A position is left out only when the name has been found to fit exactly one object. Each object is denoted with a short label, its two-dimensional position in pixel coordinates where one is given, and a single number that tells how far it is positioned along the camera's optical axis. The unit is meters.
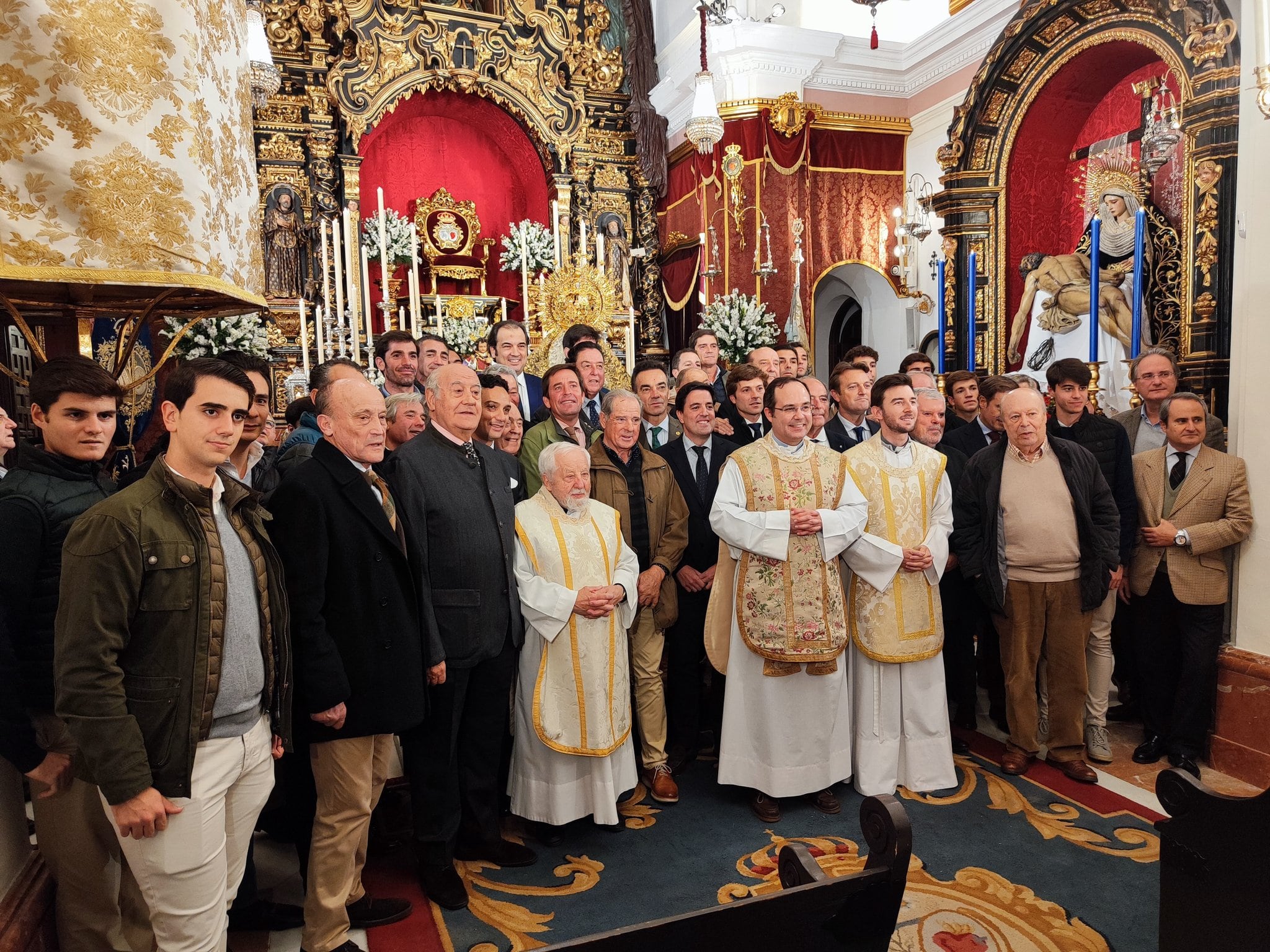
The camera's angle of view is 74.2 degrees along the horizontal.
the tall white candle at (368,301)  9.16
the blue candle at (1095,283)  4.66
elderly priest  3.39
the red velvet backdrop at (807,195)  9.45
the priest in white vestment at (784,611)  3.63
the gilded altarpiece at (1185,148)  4.62
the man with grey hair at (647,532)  3.94
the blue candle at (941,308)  7.08
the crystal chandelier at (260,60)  6.02
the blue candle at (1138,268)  4.55
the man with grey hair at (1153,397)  4.27
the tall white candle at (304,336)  5.59
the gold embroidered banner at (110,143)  1.82
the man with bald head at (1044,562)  3.95
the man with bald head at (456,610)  3.12
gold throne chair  10.69
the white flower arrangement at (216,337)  5.54
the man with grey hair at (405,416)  3.75
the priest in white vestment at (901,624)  3.83
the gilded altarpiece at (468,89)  9.70
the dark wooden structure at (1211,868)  1.67
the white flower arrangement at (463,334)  9.24
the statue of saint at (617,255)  10.85
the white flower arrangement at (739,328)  7.71
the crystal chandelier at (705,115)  7.12
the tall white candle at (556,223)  10.80
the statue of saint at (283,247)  9.46
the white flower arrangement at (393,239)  9.77
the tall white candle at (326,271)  7.15
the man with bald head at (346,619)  2.59
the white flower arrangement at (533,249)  10.70
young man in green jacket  1.91
